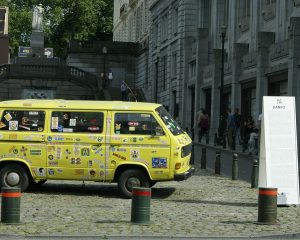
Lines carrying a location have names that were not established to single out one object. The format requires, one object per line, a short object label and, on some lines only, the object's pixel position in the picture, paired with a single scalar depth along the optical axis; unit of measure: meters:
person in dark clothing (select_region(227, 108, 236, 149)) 31.69
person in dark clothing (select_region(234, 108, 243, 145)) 32.74
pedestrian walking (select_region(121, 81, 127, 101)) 55.47
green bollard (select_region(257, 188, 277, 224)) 11.72
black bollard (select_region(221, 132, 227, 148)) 32.63
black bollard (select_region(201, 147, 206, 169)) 22.68
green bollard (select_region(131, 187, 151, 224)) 11.26
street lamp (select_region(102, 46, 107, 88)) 60.31
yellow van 15.18
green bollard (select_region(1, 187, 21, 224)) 10.98
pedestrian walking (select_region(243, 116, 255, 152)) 29.09
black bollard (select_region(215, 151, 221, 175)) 20.97
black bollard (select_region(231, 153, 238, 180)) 19.36
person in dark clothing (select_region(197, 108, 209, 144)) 38.53
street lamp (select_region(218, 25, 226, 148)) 35.28
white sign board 13.57
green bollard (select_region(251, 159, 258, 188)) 17.44
